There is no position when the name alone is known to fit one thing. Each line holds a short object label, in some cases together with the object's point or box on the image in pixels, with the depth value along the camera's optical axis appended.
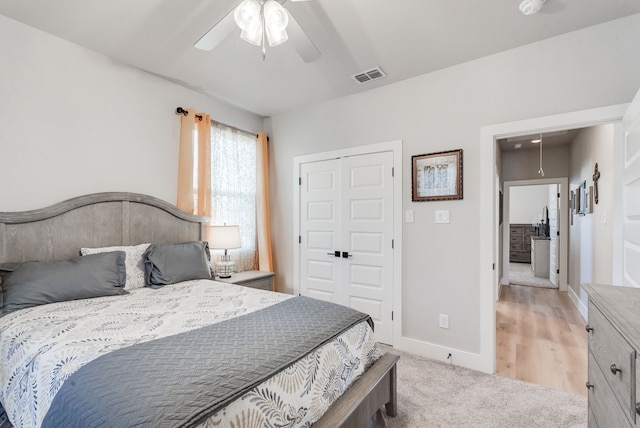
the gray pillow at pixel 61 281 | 1.87
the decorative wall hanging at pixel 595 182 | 3.57
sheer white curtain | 3.55
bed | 1.00
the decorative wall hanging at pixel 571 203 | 5.07
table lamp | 3.22
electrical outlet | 2.80
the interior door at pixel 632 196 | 1.69
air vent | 2.90
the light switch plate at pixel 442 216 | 2.82
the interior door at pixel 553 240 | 5.82
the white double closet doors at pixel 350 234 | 3.20
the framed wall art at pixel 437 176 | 2.77
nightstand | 3.20
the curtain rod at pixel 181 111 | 3.18
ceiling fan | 1.67
